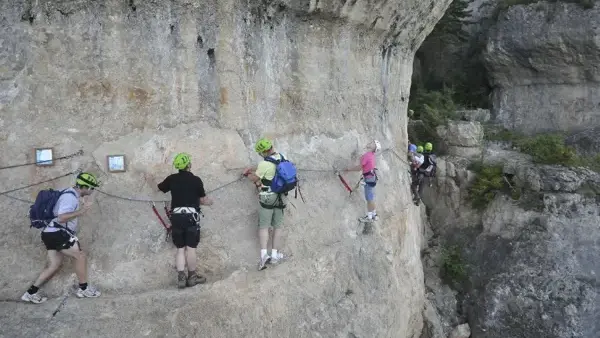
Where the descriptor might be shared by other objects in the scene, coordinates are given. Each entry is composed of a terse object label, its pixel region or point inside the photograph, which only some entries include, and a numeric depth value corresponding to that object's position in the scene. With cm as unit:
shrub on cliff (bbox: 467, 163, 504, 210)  1173
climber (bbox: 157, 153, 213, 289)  628
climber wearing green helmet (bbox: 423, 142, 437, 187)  1127
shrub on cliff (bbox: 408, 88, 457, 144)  1379
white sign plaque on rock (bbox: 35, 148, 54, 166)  662
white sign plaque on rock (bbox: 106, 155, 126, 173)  680
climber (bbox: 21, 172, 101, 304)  594
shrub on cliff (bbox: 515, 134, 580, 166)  1155
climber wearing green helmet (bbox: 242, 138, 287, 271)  681
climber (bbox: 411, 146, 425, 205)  1117
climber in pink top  852
